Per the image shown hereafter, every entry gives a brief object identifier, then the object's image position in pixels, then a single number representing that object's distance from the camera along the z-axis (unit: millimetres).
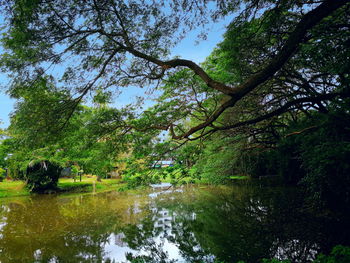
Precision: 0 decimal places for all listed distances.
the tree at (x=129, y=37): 3502
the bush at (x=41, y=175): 16266
